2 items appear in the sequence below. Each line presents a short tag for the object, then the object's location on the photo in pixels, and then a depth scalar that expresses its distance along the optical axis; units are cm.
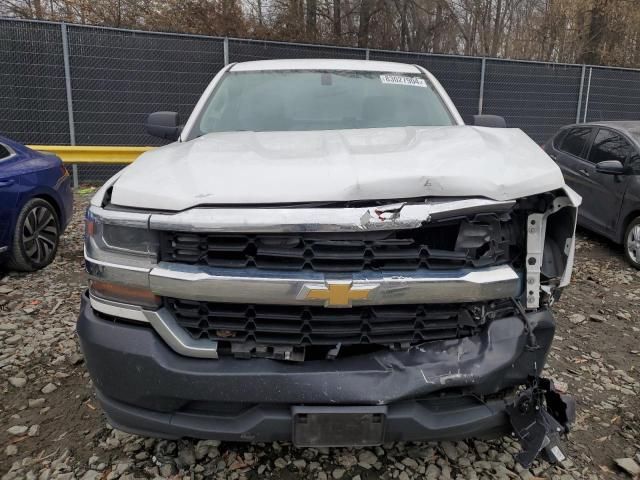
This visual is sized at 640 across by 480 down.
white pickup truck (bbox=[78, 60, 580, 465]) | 180
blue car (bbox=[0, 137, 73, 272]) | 438
